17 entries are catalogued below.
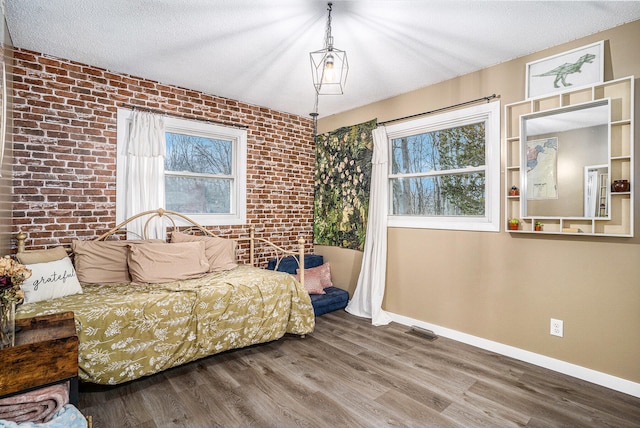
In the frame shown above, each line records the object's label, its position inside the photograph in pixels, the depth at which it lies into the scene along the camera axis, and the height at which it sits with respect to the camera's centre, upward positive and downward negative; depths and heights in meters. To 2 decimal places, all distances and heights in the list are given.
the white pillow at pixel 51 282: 2.27 -0.49
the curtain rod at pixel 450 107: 3.01 +1.05
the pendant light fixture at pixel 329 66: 2.19 +1.31
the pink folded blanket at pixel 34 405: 1.25 -0.74
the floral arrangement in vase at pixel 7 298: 1.45 -0.37
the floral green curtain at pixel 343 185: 4.07 +0.36
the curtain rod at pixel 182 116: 3.27 +1.05
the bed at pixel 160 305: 2.20 -0.69
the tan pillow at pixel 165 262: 2.86 -0.44
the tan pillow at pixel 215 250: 3.39 -0.38
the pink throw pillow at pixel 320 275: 4.15 -0.79
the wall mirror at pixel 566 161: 2.41 +0.39
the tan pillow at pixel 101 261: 2.77 -0.41
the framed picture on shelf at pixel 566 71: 2.44 +1.10
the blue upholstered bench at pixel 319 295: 3.92 -0.99
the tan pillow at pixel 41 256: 2.43 -0.32
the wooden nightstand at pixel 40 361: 1.30 -0.61
